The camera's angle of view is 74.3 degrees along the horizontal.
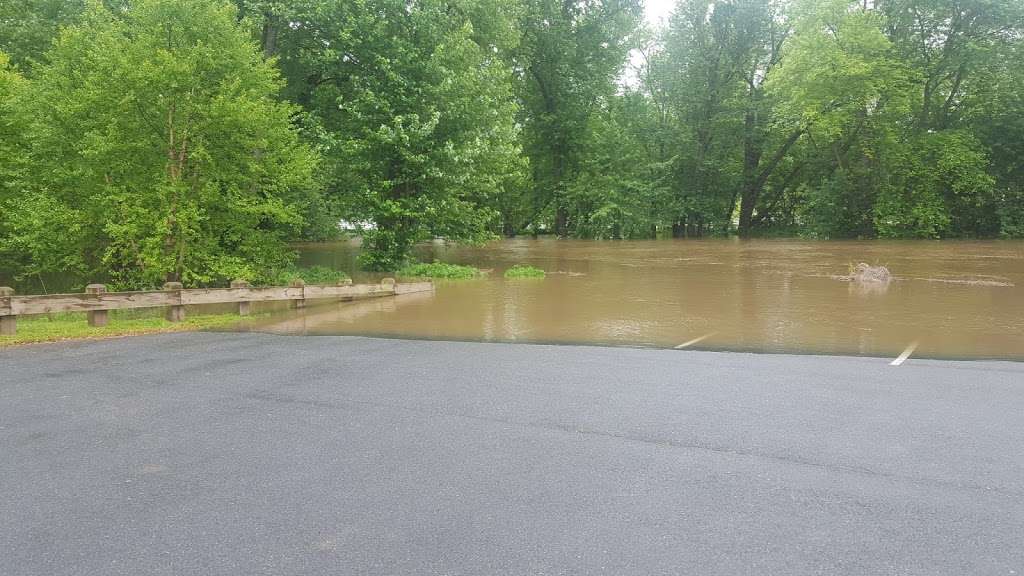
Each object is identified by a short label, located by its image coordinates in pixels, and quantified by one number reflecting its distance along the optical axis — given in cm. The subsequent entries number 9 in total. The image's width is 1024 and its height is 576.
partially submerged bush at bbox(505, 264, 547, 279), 2123
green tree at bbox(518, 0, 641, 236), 3819
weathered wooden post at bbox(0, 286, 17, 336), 996
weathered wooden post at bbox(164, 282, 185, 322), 1168
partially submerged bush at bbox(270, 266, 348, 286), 1903
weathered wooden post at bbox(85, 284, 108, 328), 1080
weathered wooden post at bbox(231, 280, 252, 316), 1254
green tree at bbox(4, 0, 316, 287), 1405
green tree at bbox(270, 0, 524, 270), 2039
